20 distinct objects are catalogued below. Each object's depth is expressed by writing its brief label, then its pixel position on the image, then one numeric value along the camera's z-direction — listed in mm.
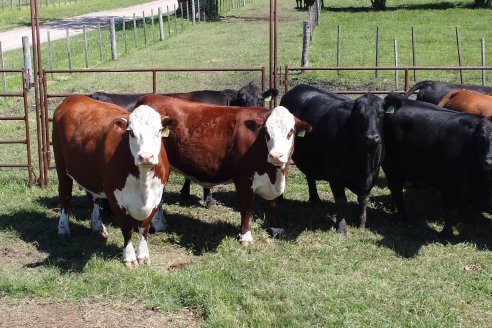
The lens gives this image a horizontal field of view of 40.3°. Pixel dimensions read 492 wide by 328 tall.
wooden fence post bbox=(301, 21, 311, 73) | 18734
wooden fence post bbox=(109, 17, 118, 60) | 22689
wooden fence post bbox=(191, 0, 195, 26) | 32594
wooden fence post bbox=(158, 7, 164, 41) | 28339
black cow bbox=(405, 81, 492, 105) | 10023
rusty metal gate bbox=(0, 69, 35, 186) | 9141
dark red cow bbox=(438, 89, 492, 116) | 8789
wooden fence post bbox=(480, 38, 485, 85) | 18191
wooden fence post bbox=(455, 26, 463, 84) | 20033
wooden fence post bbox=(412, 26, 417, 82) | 17331
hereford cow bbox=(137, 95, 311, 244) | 7090
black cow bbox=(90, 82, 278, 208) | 8992
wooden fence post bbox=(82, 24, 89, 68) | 21034
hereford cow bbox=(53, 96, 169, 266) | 6172
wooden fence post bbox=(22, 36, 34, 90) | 16734
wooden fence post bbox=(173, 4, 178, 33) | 30875
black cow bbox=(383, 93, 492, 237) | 7164
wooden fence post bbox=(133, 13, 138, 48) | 26197
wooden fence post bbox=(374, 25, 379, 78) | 18319
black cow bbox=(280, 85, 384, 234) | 7316
